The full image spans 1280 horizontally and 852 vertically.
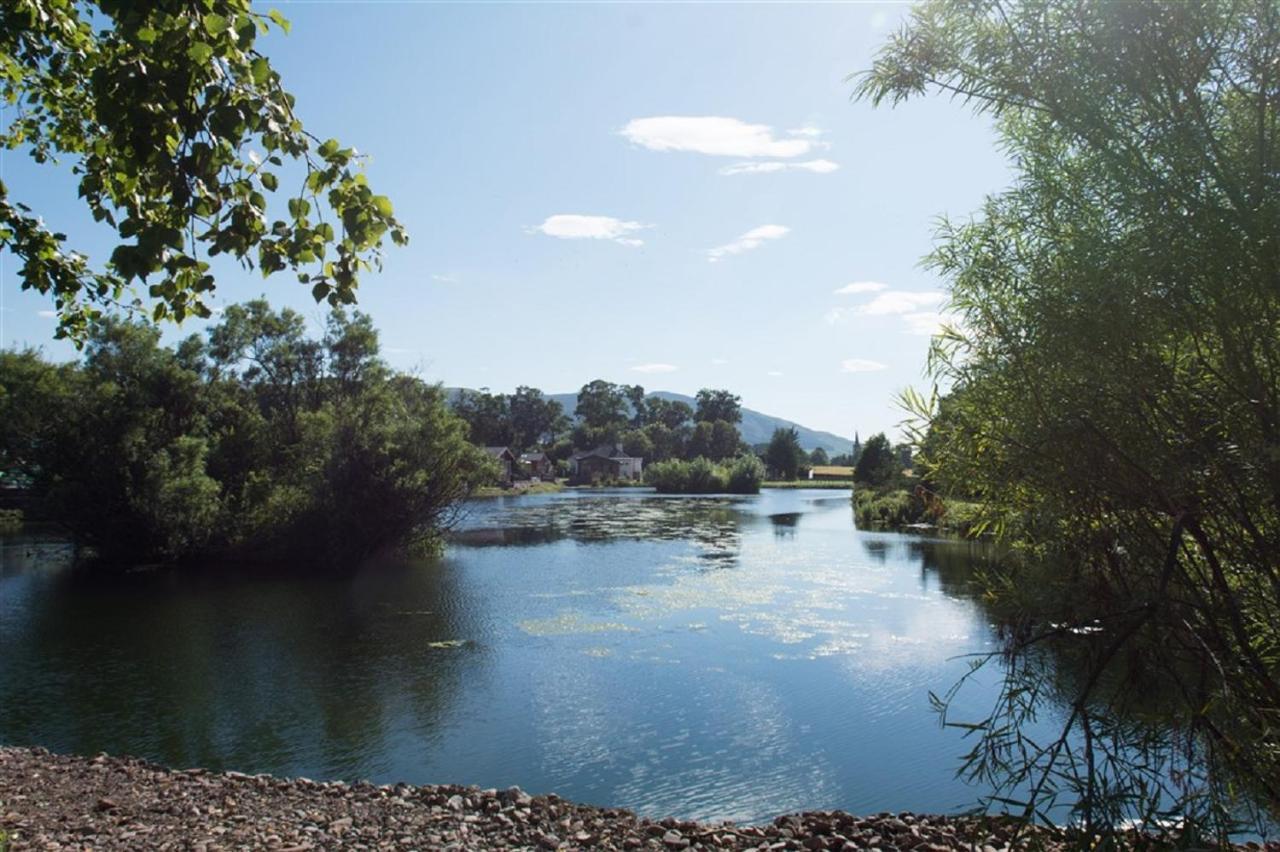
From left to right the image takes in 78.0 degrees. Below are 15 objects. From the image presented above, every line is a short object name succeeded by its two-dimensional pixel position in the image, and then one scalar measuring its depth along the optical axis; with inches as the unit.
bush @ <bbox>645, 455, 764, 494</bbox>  2903.5
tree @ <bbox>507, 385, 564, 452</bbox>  4345.5
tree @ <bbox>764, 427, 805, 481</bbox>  3526.1
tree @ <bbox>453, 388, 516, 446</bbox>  3671.3
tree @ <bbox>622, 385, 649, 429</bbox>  4960.6
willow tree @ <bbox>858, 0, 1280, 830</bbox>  124.4
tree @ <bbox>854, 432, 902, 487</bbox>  1860.0
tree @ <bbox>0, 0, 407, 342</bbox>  119.3
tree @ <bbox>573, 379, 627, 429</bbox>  4621.1
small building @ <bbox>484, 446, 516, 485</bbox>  2888.3
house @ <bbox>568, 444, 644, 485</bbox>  3624.5
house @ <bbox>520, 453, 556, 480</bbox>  3687.5
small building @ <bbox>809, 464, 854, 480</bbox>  3733.3
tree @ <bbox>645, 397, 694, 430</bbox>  4813.0
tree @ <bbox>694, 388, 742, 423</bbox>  4626.0
